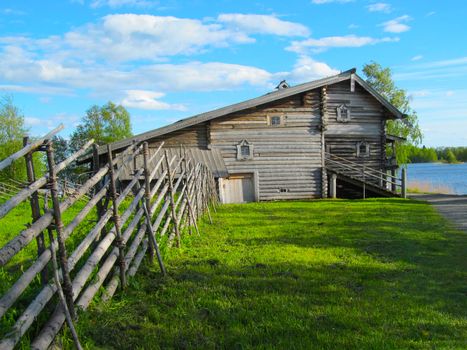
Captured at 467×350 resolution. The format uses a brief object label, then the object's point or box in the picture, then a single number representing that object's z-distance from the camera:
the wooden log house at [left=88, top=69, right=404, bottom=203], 21.69
